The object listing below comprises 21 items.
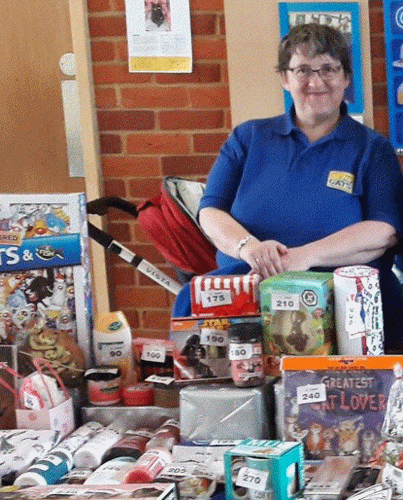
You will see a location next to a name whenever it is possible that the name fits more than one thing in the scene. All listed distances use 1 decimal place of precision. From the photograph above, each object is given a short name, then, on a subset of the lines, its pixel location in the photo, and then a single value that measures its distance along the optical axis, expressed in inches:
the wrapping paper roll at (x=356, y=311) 97.4
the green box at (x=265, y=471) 87.2
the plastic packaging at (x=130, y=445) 98.4
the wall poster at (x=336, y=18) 153.0
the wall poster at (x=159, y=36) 156.9
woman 124.8
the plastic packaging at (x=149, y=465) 92.5
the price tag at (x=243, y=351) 98.1
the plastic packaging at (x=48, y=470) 93.6
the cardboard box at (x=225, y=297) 101.3
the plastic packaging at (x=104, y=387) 105.1
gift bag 101.4
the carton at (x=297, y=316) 98.0
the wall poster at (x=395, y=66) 151.9
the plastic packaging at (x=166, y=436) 98.2
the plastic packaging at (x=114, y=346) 108.1
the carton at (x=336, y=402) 94.3
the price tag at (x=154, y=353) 108.5
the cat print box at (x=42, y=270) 106.5
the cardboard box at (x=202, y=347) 100.5
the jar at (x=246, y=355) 98.1
